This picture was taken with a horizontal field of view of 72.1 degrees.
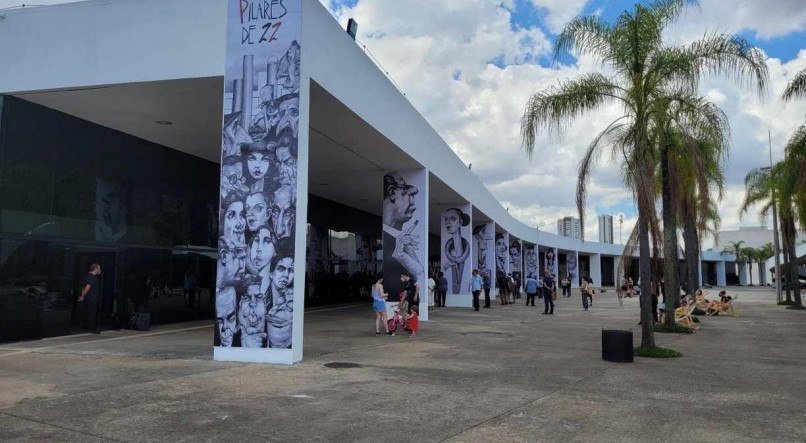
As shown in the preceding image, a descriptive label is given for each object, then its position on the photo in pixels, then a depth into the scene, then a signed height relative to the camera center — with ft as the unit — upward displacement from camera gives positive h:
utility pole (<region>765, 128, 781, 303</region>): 106.61 +0.93
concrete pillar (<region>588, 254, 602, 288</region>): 244.55 +1.08
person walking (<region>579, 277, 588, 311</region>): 87.92 -3.28
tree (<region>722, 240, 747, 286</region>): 296.10 +11.08
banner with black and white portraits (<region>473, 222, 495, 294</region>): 109.89 +4.31
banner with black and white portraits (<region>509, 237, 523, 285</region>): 162.20 +4.28
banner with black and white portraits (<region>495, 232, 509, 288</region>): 131.36 +4.54
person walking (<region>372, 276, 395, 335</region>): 46.93 -2.39
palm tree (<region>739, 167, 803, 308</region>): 78.26 +12.18
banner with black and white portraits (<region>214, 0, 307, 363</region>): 32.65 +5.27
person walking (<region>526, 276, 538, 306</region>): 96.43 -3.08
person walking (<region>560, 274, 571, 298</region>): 128.11 -3.31
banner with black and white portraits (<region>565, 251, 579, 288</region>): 237.04 +3.17
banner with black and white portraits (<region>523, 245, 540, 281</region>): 189.16 +3.86
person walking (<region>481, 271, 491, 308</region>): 88.93 -2.58
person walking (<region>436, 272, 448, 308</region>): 87.61 -2.83
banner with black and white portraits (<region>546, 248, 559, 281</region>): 210.88 +3.94
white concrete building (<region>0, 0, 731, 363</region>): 33.42 +10.28
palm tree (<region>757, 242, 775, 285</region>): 299.79 +8.01
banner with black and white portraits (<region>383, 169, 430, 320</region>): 64.75 +4.13
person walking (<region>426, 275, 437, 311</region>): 76.85 -3.56
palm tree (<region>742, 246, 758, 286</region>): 298.35 +9.02
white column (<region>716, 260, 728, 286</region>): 293.43 -1.76
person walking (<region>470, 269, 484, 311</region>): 80.84 -2.19
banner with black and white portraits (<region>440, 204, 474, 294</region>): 90.94 +3.45
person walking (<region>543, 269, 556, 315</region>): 78.18 -2.77
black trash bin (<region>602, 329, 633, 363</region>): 35.04 -4.82
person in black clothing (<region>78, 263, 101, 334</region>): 43.01 -2.29
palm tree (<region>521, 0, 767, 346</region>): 38.86 +14.12
